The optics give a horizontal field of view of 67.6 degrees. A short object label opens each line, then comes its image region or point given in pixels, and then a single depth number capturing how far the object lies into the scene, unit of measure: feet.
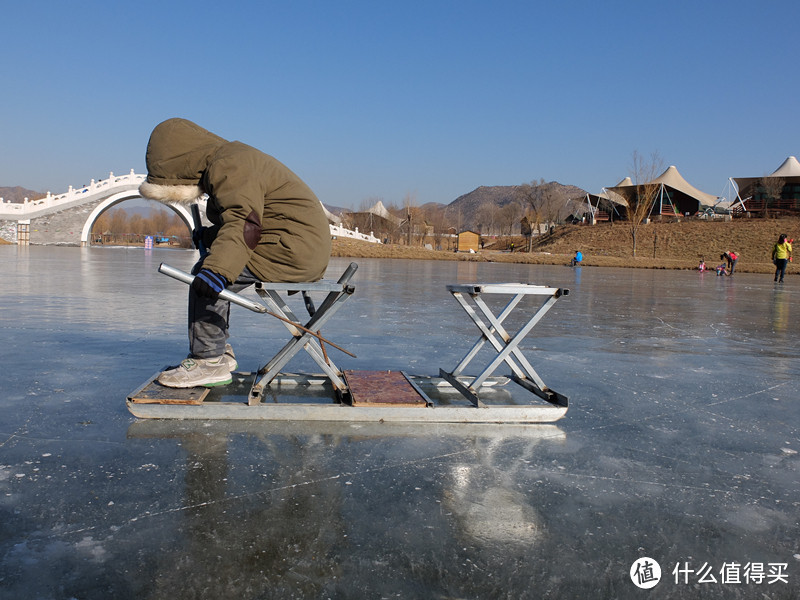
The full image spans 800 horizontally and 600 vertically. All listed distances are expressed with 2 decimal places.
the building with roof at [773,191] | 215.72
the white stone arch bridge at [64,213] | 172.65
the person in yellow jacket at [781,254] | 71.75
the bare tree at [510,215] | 393.91
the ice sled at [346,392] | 10.30
